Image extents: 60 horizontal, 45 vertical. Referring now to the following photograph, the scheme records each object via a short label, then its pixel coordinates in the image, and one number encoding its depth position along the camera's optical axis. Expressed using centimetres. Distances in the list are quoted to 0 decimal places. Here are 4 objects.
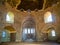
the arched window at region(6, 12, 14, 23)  904
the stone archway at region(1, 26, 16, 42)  929
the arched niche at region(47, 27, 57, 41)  951
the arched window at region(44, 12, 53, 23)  953
